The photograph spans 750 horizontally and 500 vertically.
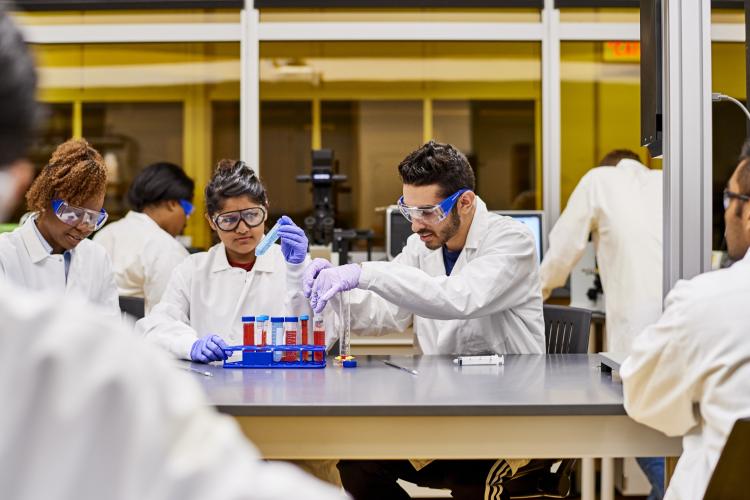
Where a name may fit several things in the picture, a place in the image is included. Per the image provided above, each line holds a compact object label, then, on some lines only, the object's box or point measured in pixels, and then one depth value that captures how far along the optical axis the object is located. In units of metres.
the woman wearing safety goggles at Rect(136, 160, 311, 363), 2.67
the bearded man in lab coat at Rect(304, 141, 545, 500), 2.51
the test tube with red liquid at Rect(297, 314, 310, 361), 2.49
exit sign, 6.12
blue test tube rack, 2.43
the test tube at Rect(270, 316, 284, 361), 2.46
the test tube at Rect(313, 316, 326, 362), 2.52
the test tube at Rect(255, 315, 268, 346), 2.46
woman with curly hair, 2.53
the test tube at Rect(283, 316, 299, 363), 2.46
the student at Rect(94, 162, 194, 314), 3.78
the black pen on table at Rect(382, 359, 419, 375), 2.28
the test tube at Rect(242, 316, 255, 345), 2.45
